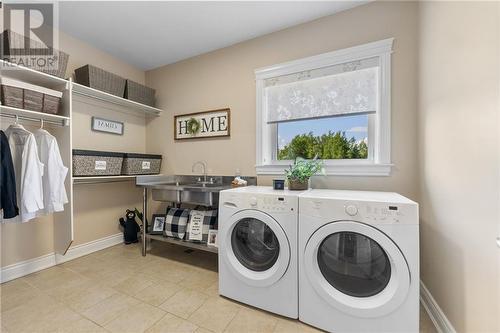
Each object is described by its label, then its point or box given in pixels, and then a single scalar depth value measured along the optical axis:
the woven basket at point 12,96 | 1.59
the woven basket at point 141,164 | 2.46
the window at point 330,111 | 1.82
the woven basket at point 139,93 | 2.56
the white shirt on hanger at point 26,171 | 1.62
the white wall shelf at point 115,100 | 2.18
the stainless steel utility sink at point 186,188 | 1.98
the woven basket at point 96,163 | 2.04
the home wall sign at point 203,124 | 2.48
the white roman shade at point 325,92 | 1.86
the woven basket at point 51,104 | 1.82
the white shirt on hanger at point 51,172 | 1.79
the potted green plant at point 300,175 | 1.80
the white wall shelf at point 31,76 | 1.63
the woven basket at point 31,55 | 1.65
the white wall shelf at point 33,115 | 1.65
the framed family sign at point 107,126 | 2.47
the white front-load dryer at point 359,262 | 1.15
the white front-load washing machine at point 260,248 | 1.44
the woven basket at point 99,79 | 2.18
